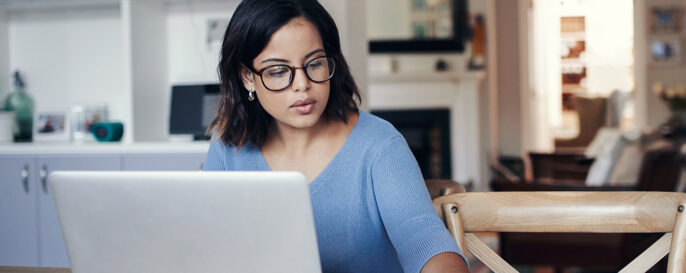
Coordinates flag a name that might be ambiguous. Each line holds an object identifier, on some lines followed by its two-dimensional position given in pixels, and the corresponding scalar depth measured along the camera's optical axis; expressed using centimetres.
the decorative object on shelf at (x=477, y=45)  552
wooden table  95
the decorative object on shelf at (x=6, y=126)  276
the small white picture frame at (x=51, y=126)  276
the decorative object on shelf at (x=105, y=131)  253
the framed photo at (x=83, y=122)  279
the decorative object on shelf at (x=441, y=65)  546
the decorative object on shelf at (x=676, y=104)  584
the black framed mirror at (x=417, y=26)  544
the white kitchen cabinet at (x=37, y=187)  241
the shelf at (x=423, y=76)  539
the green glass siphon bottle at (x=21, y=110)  282
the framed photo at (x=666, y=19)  665
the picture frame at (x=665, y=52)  666
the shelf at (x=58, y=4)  279
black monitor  255
